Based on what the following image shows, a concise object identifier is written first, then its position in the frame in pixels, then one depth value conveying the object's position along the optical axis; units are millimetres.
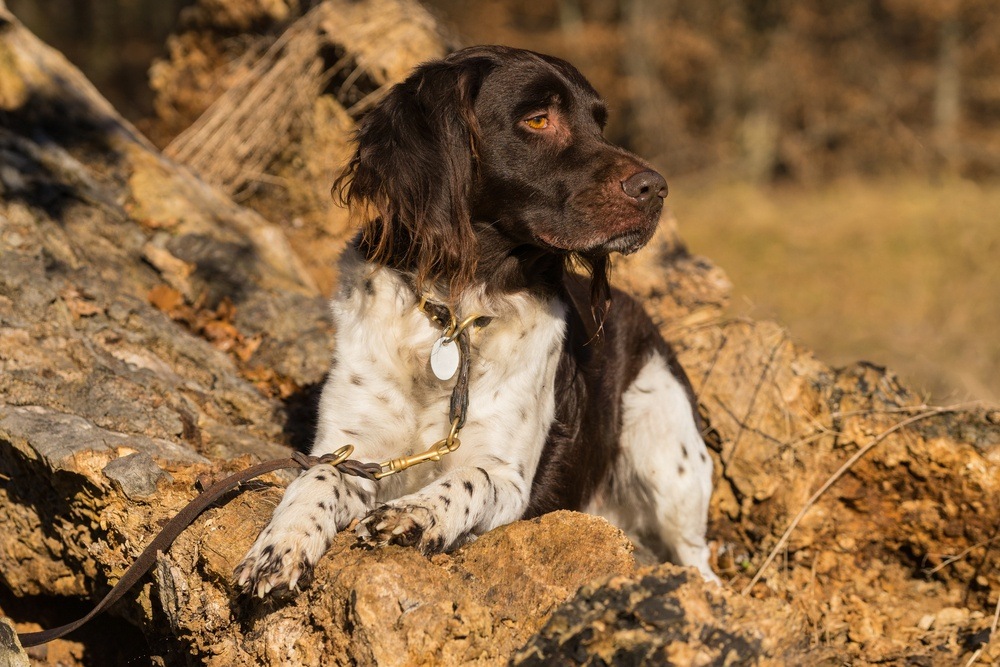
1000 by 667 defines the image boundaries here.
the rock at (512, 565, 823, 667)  3898
